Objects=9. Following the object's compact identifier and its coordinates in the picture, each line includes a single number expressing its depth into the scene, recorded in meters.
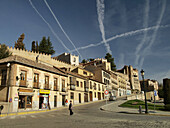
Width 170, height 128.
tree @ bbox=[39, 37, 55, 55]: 66.84
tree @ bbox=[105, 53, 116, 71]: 87.31
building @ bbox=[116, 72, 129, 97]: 72.65
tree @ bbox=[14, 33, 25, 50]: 56.73
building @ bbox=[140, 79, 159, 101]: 103.06
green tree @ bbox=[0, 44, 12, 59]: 33.88
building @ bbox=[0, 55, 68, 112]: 21.17
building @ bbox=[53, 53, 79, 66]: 72.26
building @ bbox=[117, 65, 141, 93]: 99.62
